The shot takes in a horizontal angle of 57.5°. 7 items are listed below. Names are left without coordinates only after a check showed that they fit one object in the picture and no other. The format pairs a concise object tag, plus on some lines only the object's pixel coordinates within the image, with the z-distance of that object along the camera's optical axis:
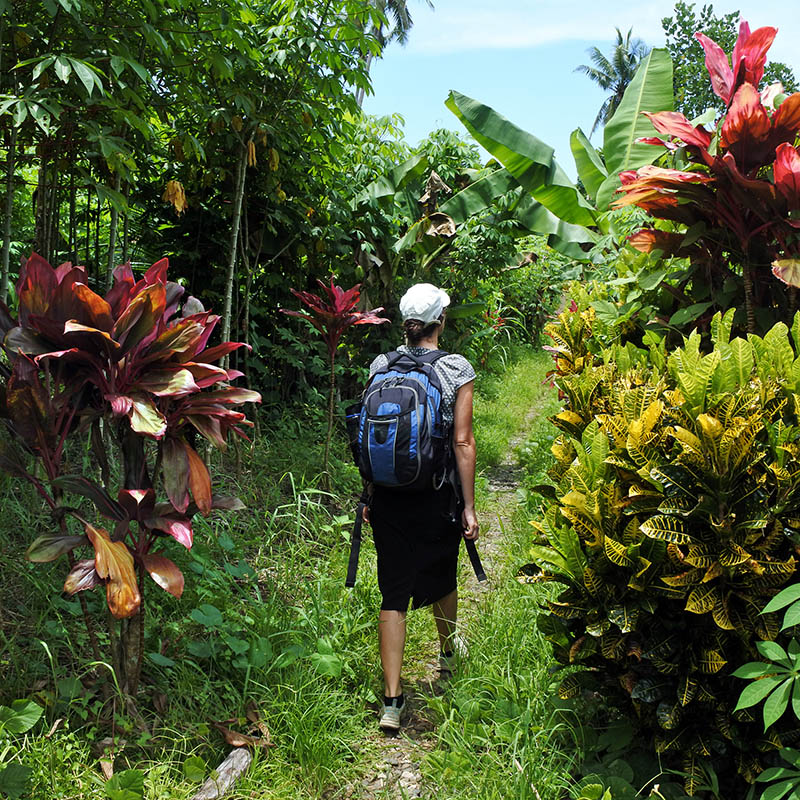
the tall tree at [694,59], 29.03
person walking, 3.17
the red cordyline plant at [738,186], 2.64
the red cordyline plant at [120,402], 2.45
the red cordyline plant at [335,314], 5.08
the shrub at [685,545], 2.10
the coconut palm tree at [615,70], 39.06
